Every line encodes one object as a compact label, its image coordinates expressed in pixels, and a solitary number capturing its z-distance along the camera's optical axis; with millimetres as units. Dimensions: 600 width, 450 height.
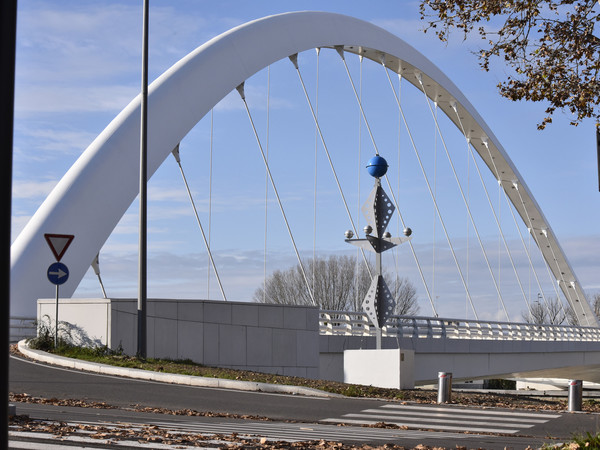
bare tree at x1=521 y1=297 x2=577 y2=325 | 113500
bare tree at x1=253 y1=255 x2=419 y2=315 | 72688
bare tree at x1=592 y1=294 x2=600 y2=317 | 122188
